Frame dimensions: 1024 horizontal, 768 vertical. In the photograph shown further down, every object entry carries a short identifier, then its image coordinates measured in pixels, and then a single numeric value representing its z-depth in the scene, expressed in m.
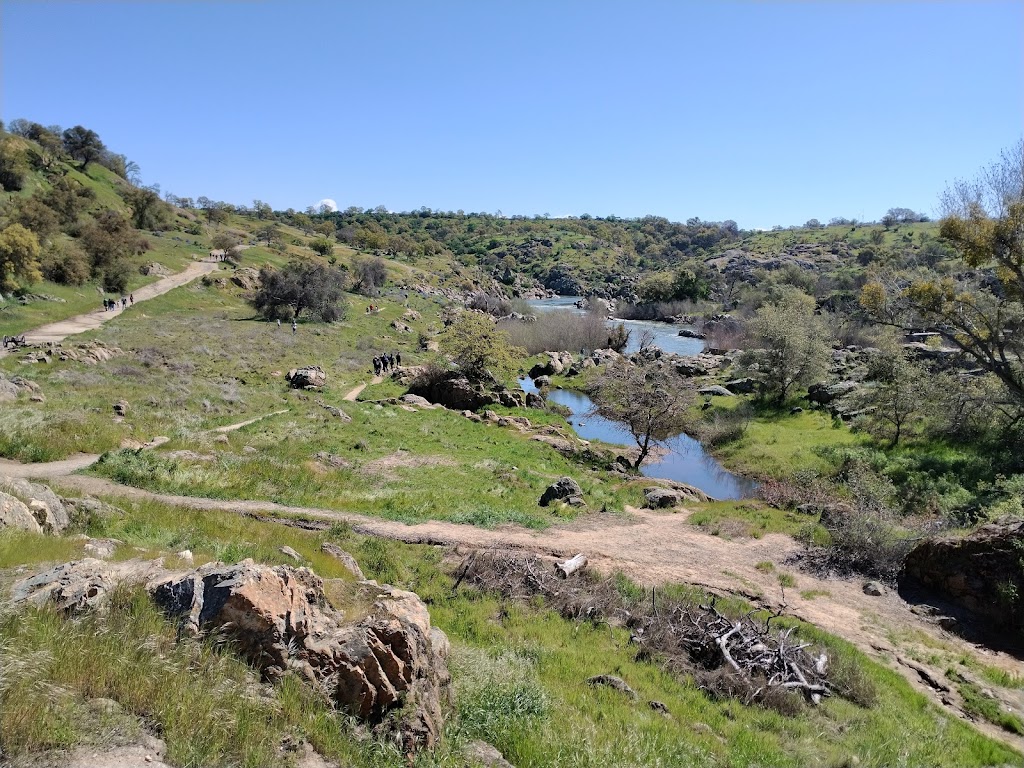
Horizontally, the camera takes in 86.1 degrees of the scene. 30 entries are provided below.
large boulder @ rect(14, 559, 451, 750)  5.82
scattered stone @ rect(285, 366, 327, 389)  37.16
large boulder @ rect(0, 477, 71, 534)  9.17
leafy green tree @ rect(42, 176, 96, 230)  65.56
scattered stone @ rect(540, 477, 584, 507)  21.19
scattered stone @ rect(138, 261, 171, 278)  67.04
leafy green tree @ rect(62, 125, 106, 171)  101.94
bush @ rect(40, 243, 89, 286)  50.00
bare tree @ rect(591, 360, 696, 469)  31.94
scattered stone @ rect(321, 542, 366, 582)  10.73
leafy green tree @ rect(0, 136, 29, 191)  69.25
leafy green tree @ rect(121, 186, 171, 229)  90.62
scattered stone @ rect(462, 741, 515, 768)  6.00
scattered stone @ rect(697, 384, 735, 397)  49.82
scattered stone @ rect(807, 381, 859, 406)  42.44
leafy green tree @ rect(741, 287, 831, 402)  43.97
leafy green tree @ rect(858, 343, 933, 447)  31.41
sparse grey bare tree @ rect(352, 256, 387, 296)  86.62
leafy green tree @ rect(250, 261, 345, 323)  62.28
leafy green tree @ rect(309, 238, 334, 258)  111.94
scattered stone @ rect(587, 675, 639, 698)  8.85
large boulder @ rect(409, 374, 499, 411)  39.59
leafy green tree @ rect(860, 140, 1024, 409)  20.59
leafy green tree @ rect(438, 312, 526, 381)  43.50
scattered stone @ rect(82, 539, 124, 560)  7.80
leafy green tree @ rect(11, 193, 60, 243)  53.56
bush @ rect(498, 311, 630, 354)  72.38
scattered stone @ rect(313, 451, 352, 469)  22.39
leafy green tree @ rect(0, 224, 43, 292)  42.28
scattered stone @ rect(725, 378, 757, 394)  50.35
